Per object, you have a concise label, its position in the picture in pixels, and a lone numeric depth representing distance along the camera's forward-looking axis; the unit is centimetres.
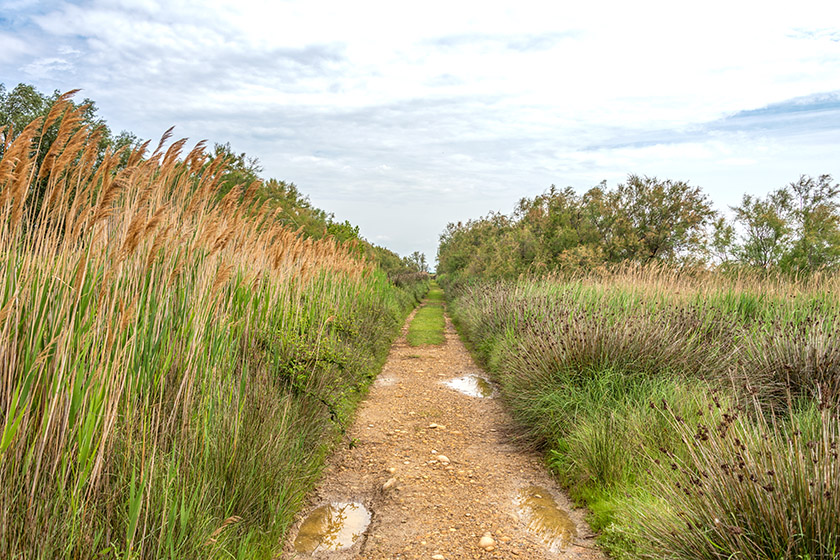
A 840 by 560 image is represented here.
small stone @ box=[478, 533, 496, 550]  343
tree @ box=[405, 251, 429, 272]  5454
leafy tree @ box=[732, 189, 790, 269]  2338
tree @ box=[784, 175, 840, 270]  2177
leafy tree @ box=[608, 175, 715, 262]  1747
